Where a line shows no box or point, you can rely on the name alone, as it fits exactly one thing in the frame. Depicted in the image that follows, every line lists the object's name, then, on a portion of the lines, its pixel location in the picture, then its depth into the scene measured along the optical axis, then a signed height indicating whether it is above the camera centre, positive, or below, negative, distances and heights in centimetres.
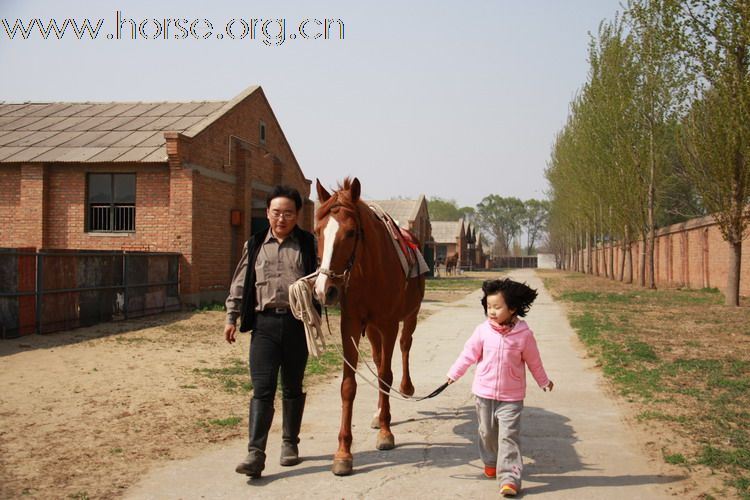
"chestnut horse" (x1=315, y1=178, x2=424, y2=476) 456 -15
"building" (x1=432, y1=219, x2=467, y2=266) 7156 +301
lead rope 464 -32
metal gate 1167 -51
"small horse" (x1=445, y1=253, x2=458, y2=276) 5756 +20
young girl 430 -74
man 481 -36
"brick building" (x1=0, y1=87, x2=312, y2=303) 1750 +215
